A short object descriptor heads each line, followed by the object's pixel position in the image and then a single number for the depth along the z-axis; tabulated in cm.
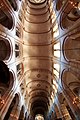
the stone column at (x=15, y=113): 594
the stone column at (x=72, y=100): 503
